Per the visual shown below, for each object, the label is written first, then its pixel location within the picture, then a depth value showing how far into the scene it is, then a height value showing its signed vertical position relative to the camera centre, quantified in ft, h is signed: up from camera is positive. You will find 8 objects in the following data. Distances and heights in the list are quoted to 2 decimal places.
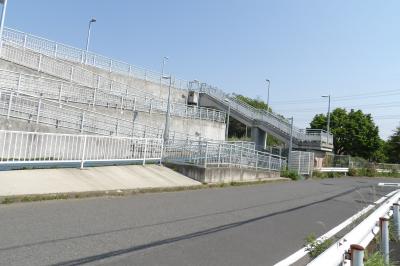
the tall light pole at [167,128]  89.14 +6.26
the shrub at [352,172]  150.51 +0.00
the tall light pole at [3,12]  48.80 +16.26
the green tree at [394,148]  247.29 +16.58
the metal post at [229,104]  148.07 +20.63
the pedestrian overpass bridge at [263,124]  140.77 +14.62
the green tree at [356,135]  202.39 +18.30
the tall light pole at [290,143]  122.96 +7.56
